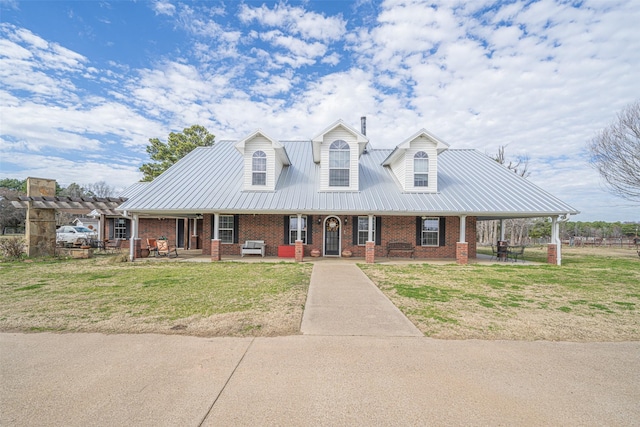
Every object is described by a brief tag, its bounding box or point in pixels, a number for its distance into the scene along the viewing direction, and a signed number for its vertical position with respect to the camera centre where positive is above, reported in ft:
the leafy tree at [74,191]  181.90 +16.70
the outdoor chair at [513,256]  51.56 -6.99
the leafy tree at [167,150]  107.45 +24.66
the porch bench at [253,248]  51.26 -5.35
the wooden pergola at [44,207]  47.91 +1.52
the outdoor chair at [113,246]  61.46 -6.38
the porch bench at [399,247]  51.29 -4.85
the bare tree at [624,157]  66.74 +15.34
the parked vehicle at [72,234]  74.69 -4.88
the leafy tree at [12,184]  188.16 +20.19
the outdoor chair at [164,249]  50.65 -5.62
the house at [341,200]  46.73 +3.15
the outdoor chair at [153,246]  52.18 -5.50
